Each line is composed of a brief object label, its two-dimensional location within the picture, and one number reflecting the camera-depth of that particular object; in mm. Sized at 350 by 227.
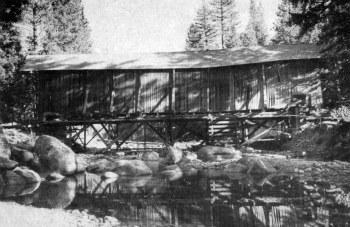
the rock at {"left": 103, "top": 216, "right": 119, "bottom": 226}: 7593
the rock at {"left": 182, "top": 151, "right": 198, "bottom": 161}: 17688
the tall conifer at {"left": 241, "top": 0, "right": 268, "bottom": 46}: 44781
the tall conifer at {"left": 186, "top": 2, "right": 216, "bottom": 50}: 47625
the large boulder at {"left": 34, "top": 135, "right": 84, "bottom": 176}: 14500
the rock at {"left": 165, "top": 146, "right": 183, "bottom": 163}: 17031
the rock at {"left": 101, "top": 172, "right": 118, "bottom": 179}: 13984
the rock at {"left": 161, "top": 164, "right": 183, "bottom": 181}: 13821
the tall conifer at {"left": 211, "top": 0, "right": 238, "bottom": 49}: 47062
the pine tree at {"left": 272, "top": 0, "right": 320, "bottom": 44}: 31281
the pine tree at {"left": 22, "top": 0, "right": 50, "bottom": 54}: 30766
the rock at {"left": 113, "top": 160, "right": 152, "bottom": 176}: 14602
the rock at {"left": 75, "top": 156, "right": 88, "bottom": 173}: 15130
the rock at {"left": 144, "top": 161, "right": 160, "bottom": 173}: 15659
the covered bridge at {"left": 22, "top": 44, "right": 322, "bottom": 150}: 21625
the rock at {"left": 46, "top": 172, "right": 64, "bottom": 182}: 13325
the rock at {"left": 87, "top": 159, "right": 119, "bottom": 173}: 15398
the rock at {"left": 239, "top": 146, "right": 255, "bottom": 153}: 19133
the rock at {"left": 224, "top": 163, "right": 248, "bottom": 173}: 14416
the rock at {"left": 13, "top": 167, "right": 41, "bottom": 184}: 12758
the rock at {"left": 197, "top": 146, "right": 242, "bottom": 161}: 17492
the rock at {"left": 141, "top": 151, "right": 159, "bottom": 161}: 17875
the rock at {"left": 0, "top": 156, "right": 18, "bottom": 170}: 12828
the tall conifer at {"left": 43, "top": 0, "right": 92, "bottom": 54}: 31944
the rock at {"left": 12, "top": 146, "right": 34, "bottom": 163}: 14656
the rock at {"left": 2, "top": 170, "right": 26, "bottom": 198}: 11594
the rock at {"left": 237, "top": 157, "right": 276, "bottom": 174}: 14070
